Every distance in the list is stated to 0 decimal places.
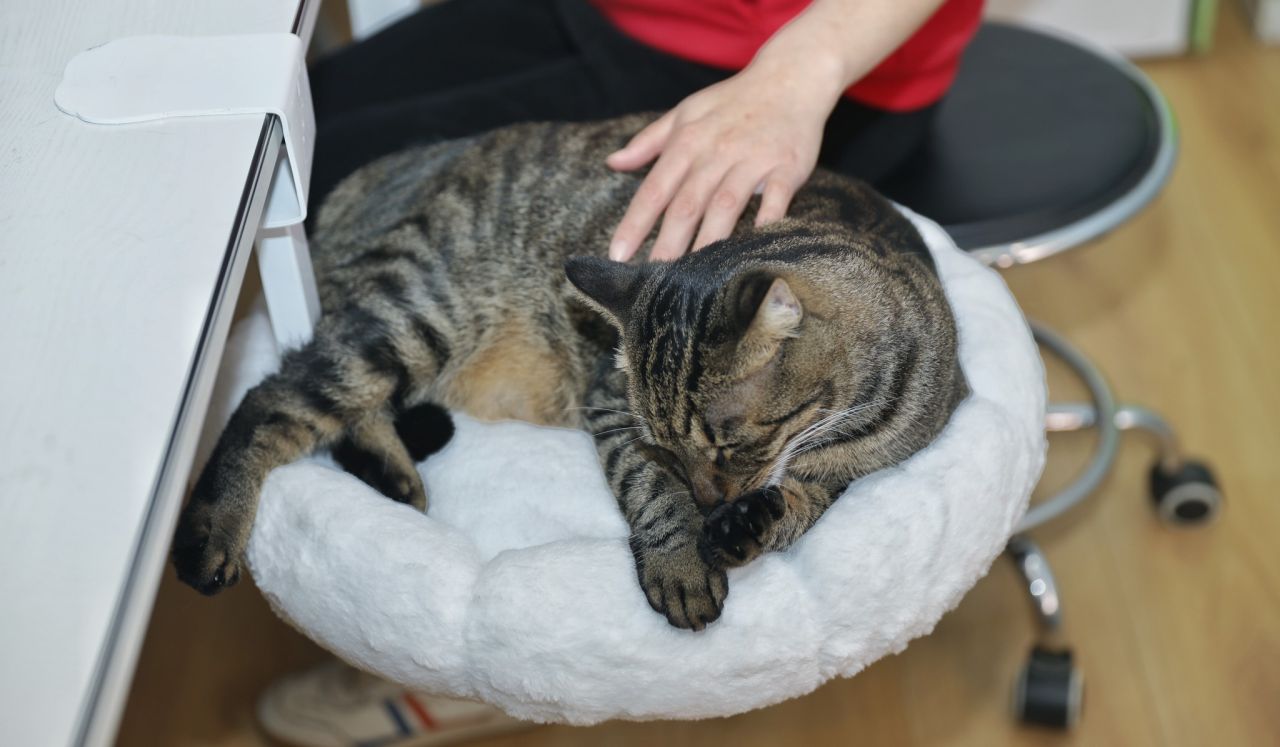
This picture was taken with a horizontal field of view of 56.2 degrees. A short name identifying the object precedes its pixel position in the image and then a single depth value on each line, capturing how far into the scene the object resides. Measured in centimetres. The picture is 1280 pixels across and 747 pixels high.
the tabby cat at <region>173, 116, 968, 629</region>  98
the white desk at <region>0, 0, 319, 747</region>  57
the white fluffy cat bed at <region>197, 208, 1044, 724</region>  92
